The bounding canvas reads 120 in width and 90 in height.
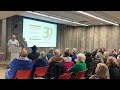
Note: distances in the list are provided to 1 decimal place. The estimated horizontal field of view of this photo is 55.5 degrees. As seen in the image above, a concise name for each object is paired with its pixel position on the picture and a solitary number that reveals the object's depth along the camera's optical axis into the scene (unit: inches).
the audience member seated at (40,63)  118.0
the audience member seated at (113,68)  85.6
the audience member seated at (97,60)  130.3
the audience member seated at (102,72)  71.1
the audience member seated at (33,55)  145.5
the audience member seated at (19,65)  99.0
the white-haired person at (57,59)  107.9
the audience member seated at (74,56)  145.8
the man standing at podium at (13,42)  188.9
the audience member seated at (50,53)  160.6
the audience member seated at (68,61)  125.2
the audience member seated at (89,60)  126.6
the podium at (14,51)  176.2
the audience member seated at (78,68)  99.4
